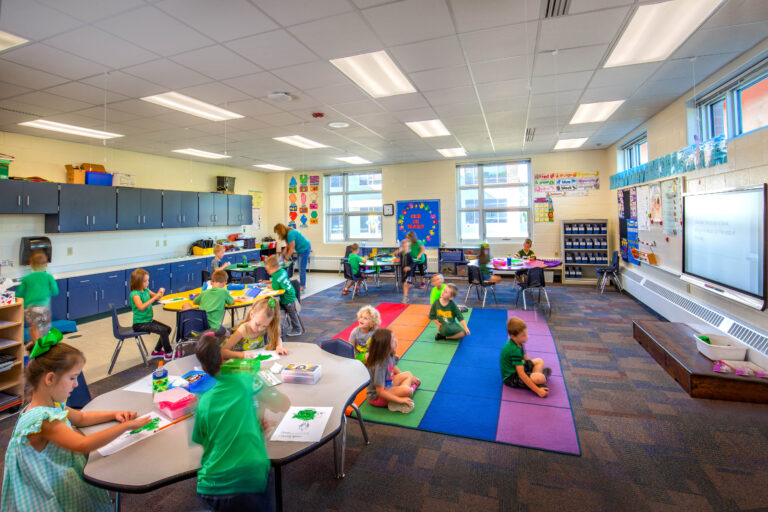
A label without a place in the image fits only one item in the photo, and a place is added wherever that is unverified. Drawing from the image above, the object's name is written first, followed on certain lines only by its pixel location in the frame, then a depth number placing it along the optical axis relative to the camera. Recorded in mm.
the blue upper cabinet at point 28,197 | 5531
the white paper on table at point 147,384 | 2193
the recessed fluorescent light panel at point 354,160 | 9469
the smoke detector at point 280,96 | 4559
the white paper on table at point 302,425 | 1711
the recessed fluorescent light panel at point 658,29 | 2959
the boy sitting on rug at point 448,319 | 4969
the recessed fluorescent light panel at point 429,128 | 6234
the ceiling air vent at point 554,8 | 2758
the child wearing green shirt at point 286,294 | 5113
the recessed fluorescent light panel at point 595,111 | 5496
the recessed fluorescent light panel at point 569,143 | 7898
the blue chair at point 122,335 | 4133
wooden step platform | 3156
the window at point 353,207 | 11398
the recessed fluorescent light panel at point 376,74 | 3777
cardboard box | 6641
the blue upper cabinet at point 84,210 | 6281
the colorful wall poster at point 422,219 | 10531
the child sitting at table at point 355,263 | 7652
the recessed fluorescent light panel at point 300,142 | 7074
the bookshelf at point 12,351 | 3344
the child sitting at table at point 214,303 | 4262
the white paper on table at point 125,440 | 1606
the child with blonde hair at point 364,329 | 3460
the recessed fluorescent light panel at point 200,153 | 7867
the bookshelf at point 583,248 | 8797
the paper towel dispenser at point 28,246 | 6047
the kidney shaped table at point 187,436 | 1457
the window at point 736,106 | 3682
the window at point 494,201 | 9914
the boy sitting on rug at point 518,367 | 3424
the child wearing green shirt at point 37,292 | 4488
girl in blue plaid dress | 1435
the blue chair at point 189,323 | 4074
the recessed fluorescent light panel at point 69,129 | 5521
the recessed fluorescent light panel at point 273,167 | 10419
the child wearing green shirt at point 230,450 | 1442
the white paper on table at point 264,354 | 2654
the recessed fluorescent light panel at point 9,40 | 3037
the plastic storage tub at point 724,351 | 3490
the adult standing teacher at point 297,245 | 7184
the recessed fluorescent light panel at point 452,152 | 8773
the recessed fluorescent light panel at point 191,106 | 4672
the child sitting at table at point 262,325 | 2928
